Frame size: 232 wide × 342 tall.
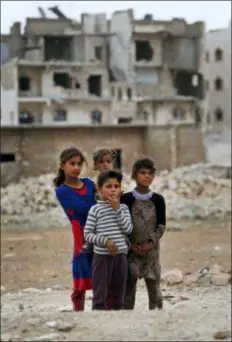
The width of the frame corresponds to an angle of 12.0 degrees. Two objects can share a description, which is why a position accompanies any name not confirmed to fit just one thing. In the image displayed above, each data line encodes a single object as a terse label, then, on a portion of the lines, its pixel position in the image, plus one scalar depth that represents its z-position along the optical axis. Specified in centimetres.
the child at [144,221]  1108
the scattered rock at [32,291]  2087
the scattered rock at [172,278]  2211
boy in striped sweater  1051
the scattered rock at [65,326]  900
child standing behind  1129
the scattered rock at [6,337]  876
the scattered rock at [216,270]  2339
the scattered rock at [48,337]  866
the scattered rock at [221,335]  870
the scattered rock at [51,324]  916
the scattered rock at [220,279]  2116
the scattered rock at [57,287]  2296
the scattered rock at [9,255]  3356
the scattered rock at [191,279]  2154
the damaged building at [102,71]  6289
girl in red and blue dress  1107
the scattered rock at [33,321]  950
